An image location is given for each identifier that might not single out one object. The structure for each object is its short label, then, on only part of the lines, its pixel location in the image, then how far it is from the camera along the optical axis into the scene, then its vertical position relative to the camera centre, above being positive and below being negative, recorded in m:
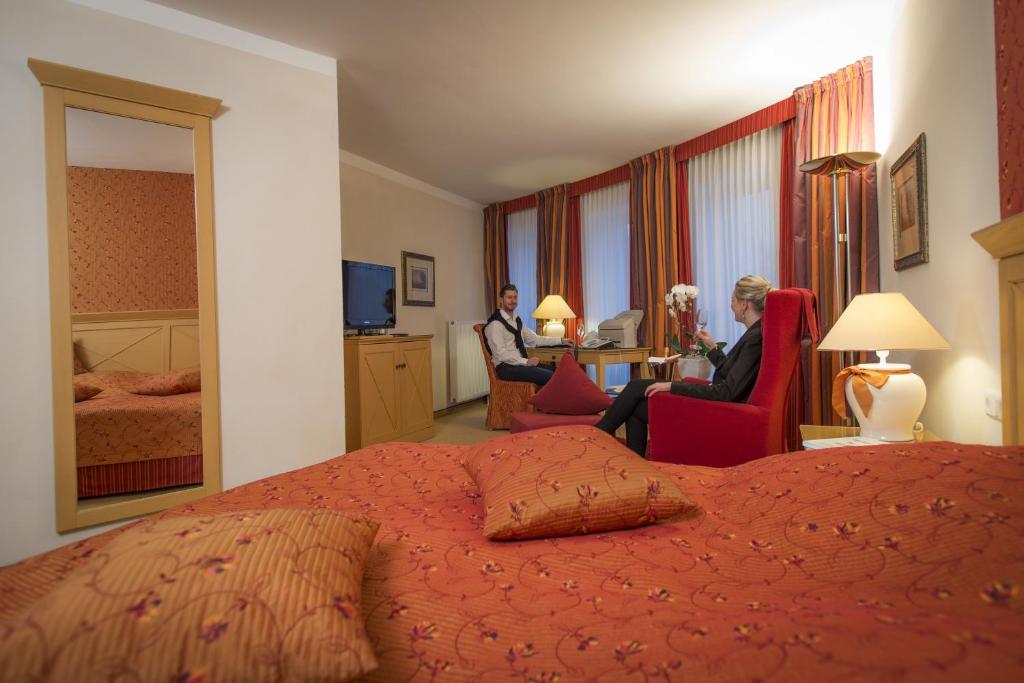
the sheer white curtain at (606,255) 5.38 +0.89
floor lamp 2.71 +0.91
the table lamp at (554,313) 5.31 +0.24
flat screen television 4.30 +0.40
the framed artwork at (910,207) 2.23 +0.59
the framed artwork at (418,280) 5.38 +0.65
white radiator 6.04 -0.34
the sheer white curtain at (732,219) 4.09 +1.00
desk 4.34 -0.21
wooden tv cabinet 3.85 -0.44
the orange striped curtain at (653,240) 4.76 +0.93
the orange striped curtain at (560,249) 5.75 +1.03
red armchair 2.17 -0.36
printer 4.51 +0.03
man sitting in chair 4.54 -0.09
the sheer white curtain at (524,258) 6.28 +1.01
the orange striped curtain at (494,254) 6.49 +1.09
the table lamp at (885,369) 1.81 -0.16
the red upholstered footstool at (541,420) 2.83 -0.50
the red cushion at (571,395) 3.03 -0.37
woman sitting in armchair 2.35 -0.26
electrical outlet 1.56 -0.26
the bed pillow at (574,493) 1.07 -0.36
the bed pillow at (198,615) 0.53 -0.33
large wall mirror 2.29 +0.24
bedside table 2.17 -0.46
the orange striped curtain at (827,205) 3.11 +0.84
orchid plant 3.42 +0.17
